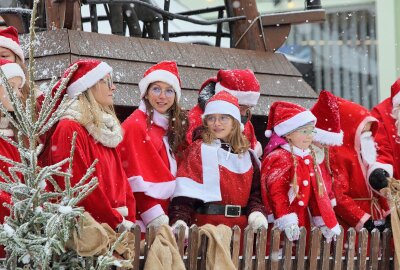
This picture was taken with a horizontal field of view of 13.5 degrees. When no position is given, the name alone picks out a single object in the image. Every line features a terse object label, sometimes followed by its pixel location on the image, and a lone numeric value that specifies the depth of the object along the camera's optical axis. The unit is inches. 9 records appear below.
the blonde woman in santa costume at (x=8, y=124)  343.5
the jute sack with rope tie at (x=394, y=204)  455.1
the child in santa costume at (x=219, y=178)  416.2
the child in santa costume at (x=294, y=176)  427.1
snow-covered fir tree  295.5
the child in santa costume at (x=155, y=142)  406.0
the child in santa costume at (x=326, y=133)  459.1
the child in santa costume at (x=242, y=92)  460.4
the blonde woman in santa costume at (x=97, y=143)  363.1
